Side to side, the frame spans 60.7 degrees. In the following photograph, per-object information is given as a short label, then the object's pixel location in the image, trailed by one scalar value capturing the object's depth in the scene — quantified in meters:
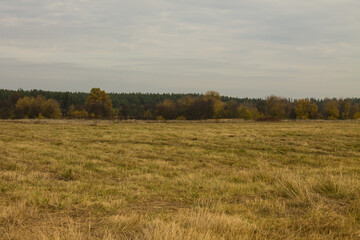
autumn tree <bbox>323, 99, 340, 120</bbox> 100.34
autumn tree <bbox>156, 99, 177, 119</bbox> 97.50
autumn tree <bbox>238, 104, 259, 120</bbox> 97.31
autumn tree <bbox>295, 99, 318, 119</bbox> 99.75
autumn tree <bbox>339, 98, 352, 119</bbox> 104.62
